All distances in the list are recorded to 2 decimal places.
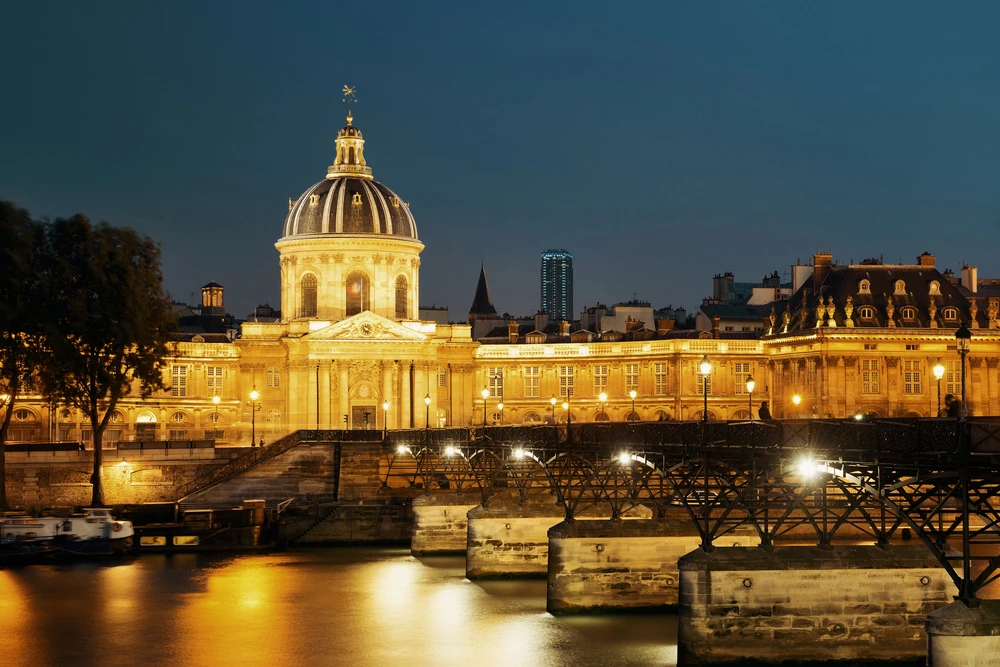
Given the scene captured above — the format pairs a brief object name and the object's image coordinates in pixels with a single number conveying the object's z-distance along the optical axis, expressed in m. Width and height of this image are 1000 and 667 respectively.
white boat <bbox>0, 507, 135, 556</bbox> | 72.06
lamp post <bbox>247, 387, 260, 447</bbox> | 101.57
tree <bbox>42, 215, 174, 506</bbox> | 79.50
